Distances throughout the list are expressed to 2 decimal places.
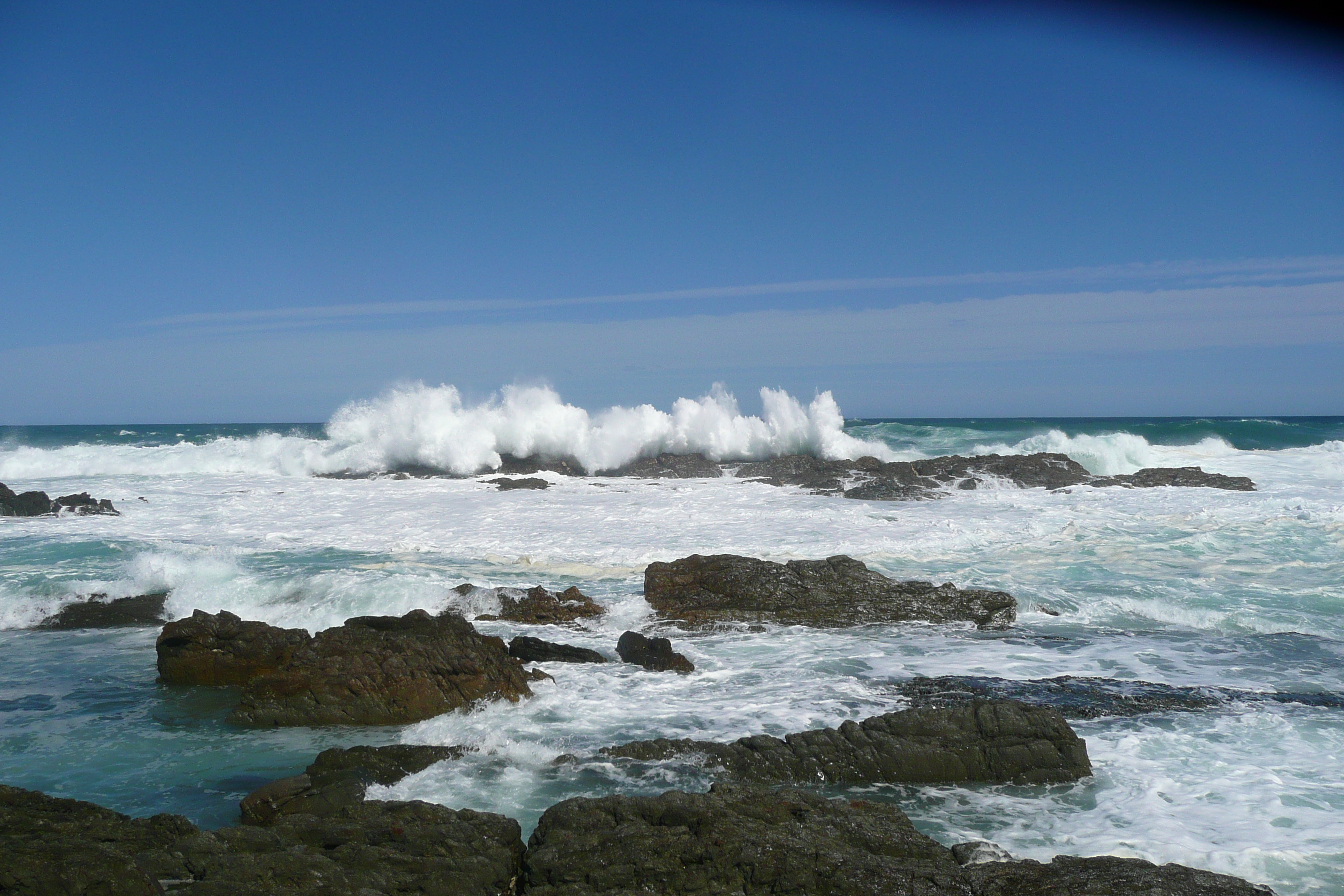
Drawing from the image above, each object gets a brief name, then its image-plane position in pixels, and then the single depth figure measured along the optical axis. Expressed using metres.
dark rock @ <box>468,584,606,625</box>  9.59
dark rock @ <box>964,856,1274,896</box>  3.55
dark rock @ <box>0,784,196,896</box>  3.14
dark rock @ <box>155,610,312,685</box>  7.45
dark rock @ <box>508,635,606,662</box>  8.04
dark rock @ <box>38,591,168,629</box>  9.52
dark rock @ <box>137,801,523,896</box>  3.49
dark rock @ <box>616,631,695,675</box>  7.75
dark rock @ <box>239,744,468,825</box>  4.54
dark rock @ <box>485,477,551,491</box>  22.91
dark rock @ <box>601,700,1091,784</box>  5.24
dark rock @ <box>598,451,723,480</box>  26.44
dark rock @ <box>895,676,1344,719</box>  6.57
